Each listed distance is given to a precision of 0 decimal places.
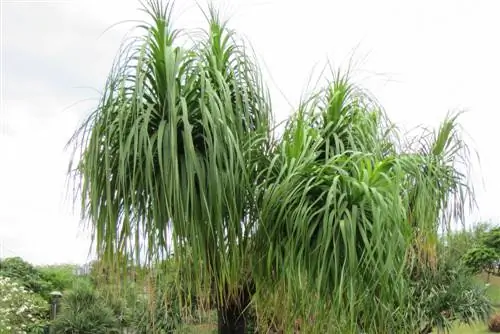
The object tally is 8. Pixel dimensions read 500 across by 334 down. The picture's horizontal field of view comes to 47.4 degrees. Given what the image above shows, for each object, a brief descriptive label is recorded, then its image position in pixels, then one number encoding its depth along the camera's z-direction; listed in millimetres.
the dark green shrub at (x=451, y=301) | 7352
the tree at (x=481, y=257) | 12273
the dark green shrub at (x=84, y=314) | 8859
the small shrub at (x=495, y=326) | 10470
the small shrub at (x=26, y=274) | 11758
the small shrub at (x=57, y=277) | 12826
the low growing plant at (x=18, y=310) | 8594
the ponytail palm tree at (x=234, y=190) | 2158
